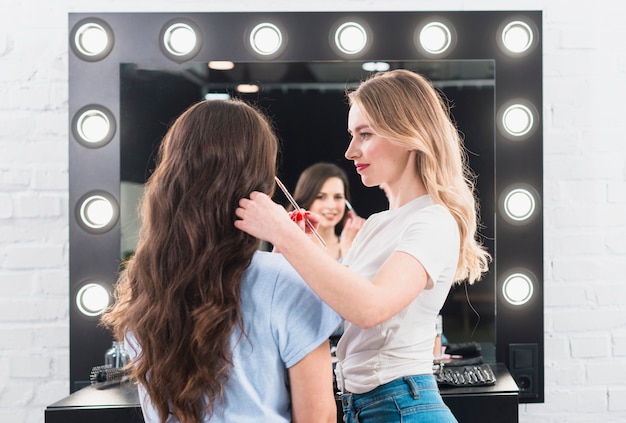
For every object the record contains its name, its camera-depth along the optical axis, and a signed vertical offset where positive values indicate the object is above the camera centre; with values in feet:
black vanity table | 4.74 -1.35
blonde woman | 3.09 -0.17
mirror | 5.98 +1.00
